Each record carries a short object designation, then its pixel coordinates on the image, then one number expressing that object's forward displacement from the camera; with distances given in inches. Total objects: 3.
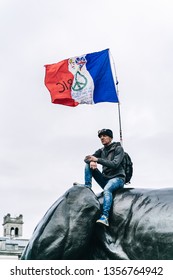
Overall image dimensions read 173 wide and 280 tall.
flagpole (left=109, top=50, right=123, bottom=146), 398.6
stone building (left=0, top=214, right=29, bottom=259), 3233.3
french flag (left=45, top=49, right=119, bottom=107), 428.5
